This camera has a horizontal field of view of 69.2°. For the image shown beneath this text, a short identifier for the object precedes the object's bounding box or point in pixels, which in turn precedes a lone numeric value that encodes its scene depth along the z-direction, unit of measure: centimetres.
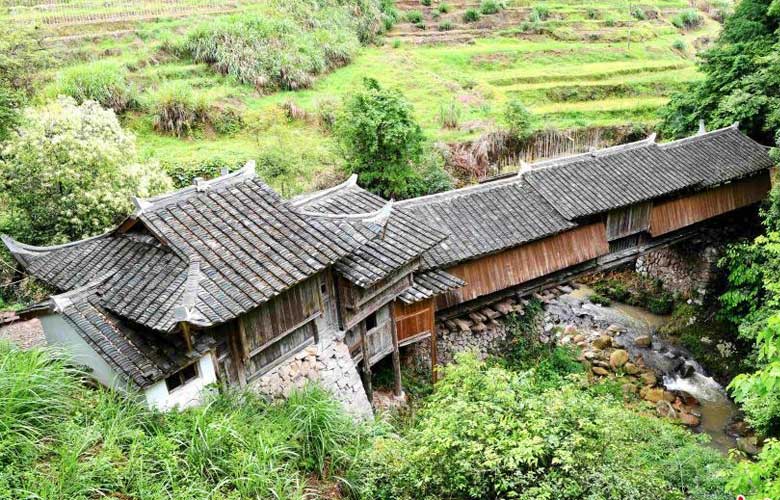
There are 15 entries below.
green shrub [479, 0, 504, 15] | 5325
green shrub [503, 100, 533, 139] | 3231
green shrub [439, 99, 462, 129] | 3331
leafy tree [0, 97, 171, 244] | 1728
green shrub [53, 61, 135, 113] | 2758
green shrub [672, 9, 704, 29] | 5625
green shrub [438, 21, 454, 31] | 5069
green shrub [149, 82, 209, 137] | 2911
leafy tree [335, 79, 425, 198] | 2388
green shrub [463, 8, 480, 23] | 5234
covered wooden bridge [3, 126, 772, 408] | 1117
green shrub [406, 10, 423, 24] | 5109
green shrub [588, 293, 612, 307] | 2764
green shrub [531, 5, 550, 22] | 5279
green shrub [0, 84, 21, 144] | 1895
